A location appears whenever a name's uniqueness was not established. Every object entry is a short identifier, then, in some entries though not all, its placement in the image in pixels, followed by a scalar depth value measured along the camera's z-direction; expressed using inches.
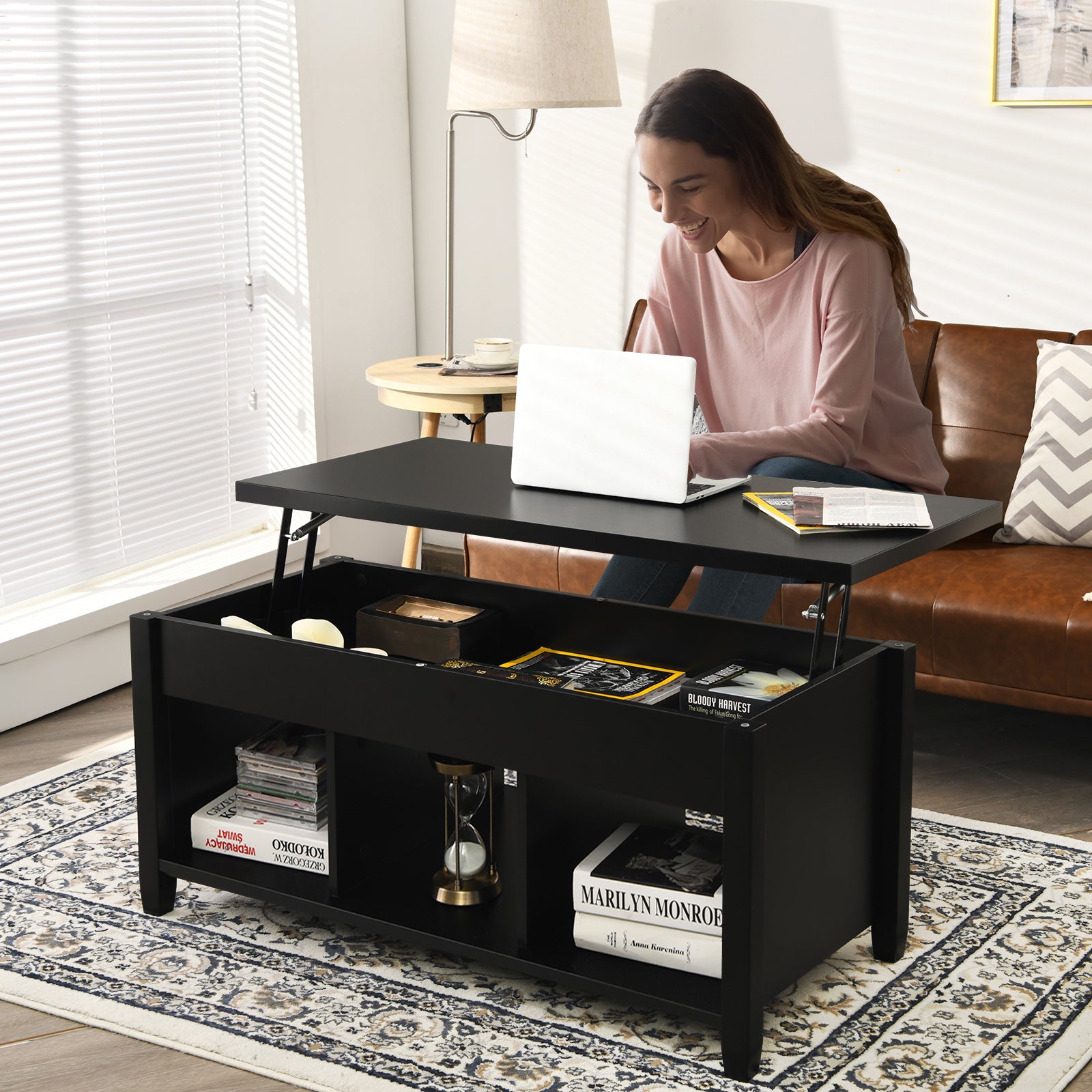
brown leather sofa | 97.0
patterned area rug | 66.2
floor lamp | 126.0
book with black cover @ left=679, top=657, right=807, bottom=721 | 68.7
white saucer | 132.7
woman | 92.4
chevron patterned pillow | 107.3
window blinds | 117.6
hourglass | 75.4
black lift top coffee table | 64.2
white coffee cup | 132.9
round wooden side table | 126.9
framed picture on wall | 120.4
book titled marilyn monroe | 68.1
